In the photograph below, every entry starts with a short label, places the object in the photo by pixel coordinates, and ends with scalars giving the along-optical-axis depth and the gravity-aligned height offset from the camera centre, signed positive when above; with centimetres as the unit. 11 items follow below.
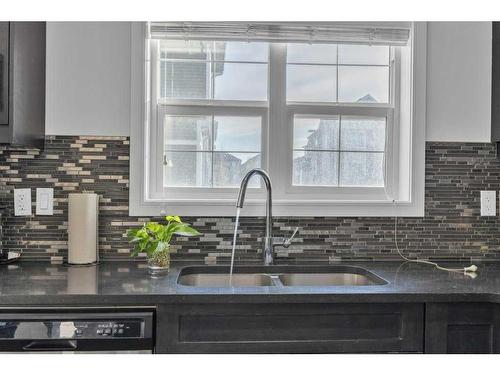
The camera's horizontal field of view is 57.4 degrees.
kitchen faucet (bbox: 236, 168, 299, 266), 217 -28
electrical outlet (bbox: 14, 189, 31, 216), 220 -11
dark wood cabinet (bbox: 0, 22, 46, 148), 186 +41
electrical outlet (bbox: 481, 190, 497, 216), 234 -9
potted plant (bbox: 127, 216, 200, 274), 191 -26
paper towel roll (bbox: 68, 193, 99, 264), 211 -23
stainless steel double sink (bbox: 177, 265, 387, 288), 214 -44
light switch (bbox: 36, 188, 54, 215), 221 -10
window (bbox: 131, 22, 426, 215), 238 +34
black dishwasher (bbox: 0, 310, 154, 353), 152 -51
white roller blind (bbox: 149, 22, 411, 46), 228 +76
